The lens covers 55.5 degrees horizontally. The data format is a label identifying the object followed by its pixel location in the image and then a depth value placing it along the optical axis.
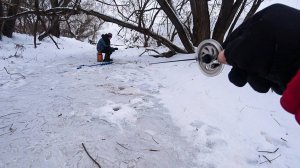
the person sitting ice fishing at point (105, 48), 8.58
